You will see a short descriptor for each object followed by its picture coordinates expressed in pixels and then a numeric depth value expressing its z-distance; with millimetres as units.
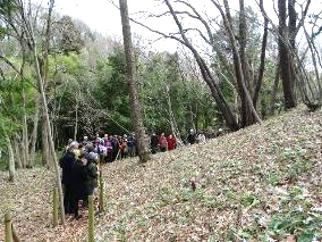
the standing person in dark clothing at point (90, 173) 12234
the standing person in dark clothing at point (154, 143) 26328
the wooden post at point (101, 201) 11680
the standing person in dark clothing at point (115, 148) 25188
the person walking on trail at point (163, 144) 26288
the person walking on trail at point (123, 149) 25219
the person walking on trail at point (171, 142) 26745
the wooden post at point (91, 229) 8156
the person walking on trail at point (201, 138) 25703
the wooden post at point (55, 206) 11578
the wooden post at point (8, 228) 7082
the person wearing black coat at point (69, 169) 12359
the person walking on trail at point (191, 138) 28072
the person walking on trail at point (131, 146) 25516
